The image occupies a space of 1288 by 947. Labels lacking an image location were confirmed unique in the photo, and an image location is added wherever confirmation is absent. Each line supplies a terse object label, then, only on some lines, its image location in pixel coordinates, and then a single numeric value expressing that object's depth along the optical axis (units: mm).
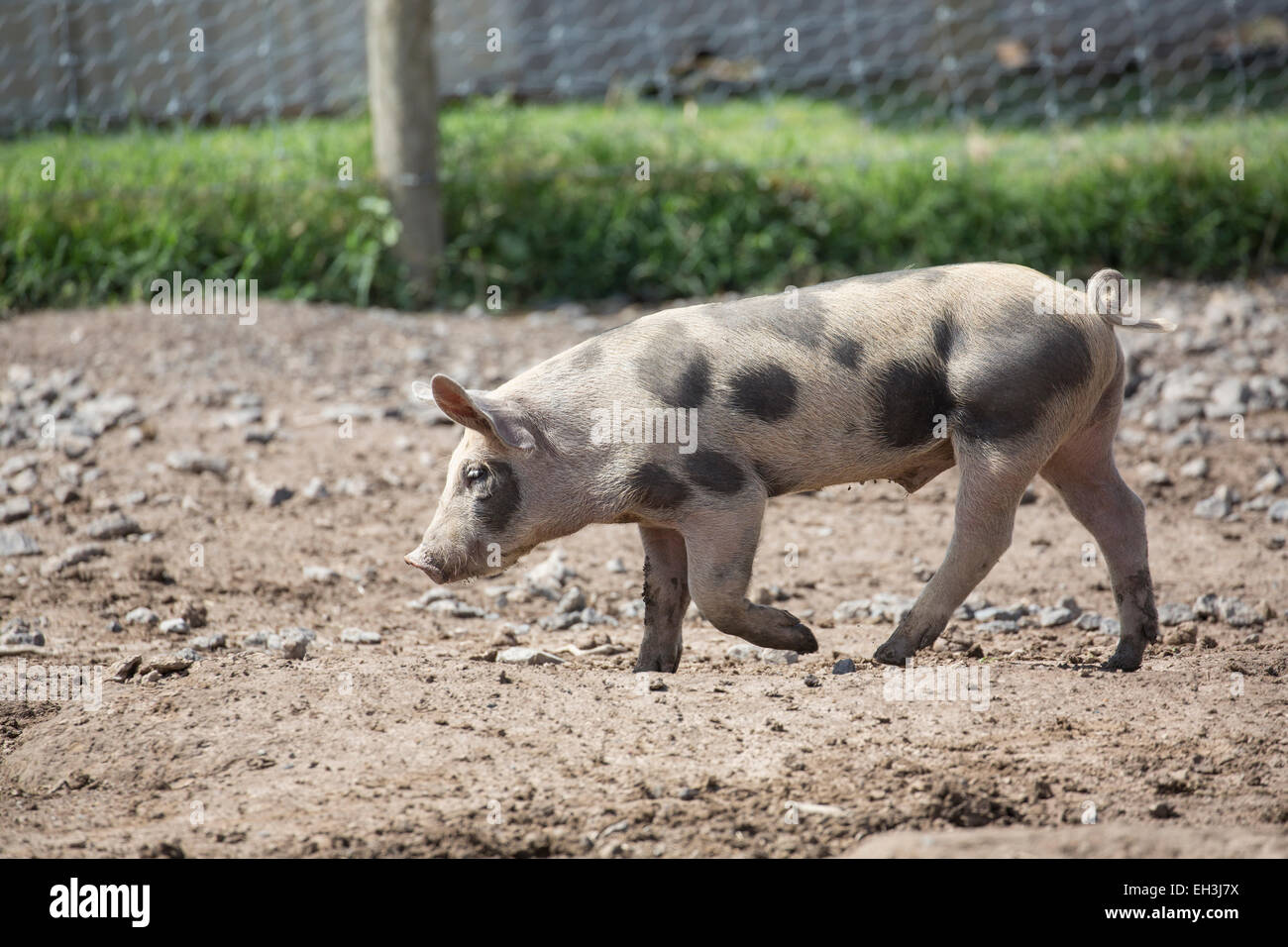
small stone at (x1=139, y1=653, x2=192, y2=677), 8219
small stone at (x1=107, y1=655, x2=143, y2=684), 8245
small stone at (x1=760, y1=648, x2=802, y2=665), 8781
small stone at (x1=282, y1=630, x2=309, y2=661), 8734
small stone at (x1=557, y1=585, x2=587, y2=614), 10211
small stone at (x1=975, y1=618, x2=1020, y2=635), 9587
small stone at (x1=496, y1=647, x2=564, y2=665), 8625
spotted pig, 7934
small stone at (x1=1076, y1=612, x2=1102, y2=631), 9578
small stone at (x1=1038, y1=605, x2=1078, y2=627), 9687
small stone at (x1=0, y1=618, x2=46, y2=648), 9242
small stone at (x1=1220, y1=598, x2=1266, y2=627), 9406
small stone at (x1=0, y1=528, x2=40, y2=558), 10914
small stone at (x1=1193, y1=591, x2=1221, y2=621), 9594
